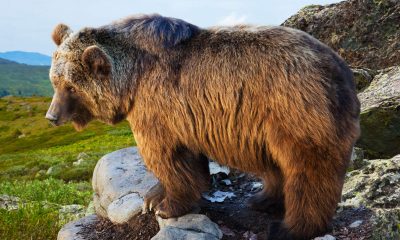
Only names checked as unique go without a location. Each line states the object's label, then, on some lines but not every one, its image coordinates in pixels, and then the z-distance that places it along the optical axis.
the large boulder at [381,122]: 8.97
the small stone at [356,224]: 6.10
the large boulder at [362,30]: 12.13
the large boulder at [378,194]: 5.80
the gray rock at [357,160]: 8.05
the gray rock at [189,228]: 5.89
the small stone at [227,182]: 8.25
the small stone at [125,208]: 7.18
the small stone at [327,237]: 5.64
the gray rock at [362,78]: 11.02
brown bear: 5.35
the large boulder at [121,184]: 7.30
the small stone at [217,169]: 8.28
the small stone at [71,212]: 10.86
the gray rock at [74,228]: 7.50
